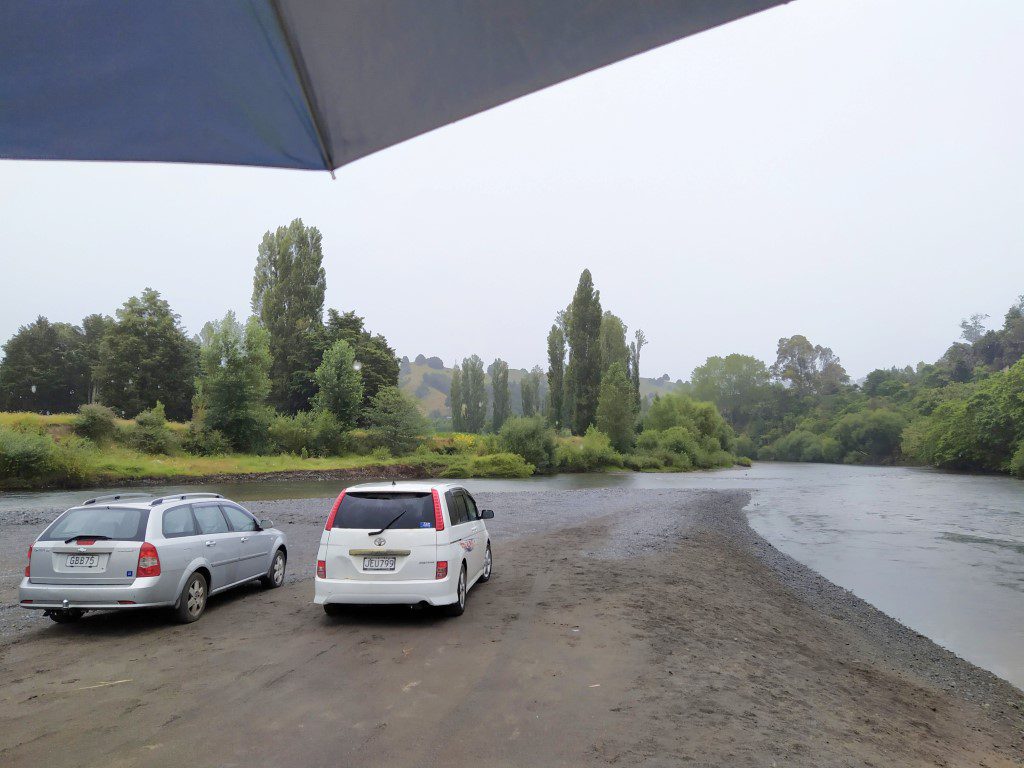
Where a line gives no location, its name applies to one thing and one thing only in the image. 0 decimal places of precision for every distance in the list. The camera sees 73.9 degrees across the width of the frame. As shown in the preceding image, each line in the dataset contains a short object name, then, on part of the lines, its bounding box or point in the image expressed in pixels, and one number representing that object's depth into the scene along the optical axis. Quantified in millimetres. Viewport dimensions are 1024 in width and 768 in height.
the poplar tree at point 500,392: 97750
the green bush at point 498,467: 59881
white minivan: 8367
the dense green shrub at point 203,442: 52812
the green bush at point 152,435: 48281
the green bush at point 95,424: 45031
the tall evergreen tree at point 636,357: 87875
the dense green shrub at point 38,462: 35688
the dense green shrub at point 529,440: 63031
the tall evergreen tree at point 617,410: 72188
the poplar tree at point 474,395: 99062
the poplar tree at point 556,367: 79625
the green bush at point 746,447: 125500
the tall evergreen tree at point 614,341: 83000
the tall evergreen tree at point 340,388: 62938
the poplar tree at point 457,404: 100562
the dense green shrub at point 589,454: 66875
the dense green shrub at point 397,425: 62281
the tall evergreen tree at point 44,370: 70062
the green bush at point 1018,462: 56219
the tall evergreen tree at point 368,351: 72250
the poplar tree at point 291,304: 68250
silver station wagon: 7926
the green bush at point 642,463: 72000
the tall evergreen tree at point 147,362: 63562
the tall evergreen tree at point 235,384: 54938
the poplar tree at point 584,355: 73438
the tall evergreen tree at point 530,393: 97438
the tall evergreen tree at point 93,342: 66938
